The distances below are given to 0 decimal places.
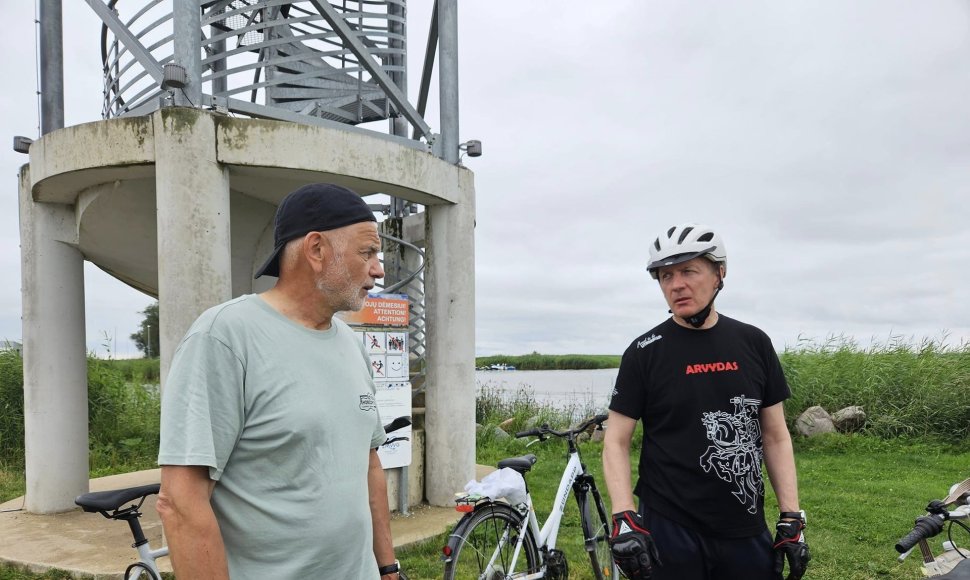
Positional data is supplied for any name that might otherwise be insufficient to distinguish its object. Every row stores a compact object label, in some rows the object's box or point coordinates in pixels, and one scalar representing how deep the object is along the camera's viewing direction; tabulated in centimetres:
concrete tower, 539
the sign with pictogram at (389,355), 653
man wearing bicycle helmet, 269
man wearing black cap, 167
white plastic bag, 425
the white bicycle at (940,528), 290
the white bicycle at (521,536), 419
